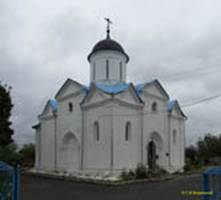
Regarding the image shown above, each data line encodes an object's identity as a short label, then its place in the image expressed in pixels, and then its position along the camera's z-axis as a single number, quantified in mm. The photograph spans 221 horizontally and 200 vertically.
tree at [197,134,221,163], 49128
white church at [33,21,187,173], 23781
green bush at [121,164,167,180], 21728
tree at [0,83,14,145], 21141
